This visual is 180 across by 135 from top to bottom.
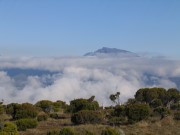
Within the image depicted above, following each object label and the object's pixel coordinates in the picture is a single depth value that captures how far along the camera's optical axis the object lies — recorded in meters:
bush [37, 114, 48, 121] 40.40
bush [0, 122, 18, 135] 30.42
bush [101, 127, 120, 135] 30.96
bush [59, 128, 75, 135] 30.61
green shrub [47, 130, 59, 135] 30.80
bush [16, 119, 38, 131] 34.78
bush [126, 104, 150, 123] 38.09
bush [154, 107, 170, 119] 40.41
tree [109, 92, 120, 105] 56.83
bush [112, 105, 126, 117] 40.33
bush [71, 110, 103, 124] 37.22
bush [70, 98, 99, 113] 45.78
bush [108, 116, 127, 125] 38.19
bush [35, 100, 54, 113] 51.10
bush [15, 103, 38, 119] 40.56
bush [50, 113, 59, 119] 44.19
